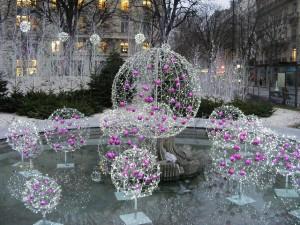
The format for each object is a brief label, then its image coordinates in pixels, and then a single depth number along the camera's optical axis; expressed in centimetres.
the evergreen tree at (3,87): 1844
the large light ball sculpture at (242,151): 735
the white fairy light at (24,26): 1982
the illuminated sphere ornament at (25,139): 941
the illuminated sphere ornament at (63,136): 988
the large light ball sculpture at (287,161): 759
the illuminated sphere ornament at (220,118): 1025
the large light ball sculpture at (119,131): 854
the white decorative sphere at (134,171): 637
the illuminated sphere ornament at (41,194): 589
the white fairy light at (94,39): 2250
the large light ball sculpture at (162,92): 823
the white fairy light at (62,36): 2134
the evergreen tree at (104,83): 2045
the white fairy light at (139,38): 2425
